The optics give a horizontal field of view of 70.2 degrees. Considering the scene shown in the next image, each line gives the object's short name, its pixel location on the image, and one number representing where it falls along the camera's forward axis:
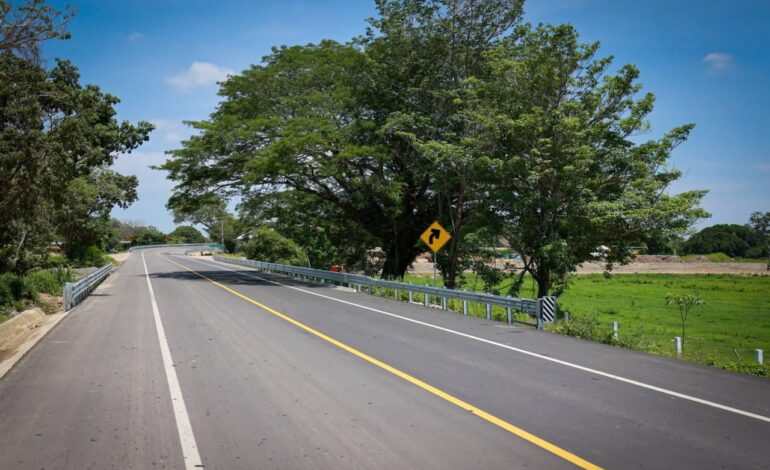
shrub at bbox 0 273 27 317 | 21.10
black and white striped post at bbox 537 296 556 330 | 14.63
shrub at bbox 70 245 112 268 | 54.89
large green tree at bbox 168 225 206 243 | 175.43
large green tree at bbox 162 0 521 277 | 29.39
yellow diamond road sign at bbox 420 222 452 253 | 22.23
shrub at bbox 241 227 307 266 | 58.50
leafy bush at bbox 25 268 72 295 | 25.35
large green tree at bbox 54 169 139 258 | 40.72
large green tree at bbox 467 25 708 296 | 19.67
